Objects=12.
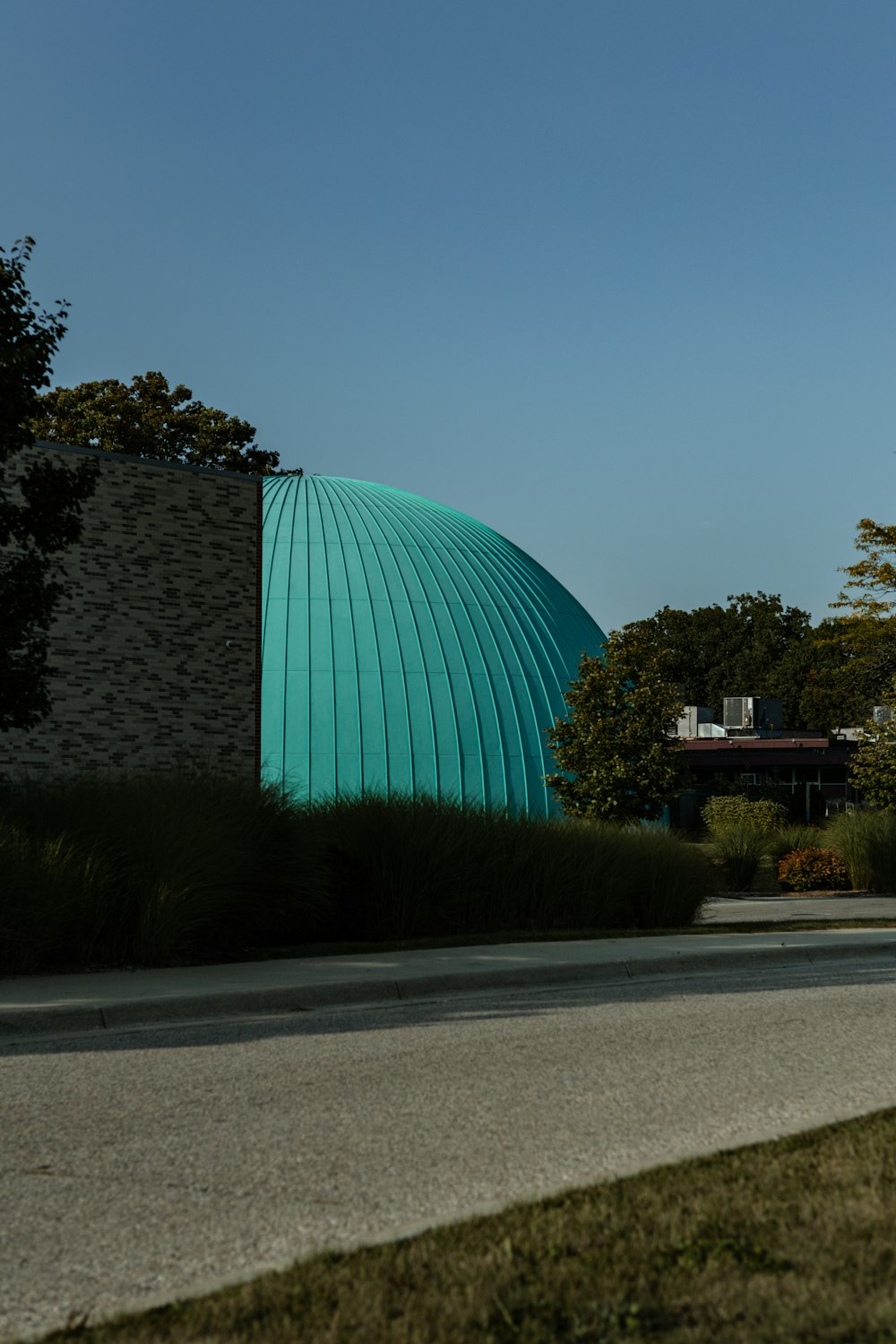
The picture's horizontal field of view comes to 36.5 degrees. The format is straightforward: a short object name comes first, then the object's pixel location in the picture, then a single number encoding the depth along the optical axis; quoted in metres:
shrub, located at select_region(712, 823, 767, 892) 30.03
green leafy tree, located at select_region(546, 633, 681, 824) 30.78
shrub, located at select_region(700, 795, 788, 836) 38.25
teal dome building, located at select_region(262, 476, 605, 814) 32.06
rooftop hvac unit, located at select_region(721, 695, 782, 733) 63.06
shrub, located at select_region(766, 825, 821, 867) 31.27
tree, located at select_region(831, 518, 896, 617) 47.88
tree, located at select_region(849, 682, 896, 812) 33.59
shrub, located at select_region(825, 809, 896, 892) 29.44
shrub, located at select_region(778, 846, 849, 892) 29.42
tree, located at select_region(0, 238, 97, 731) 14.20
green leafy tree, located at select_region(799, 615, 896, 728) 48.25
